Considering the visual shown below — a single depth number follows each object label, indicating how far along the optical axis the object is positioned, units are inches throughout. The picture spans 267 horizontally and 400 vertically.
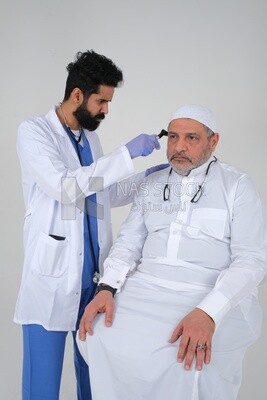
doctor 86.8
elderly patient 71.8
